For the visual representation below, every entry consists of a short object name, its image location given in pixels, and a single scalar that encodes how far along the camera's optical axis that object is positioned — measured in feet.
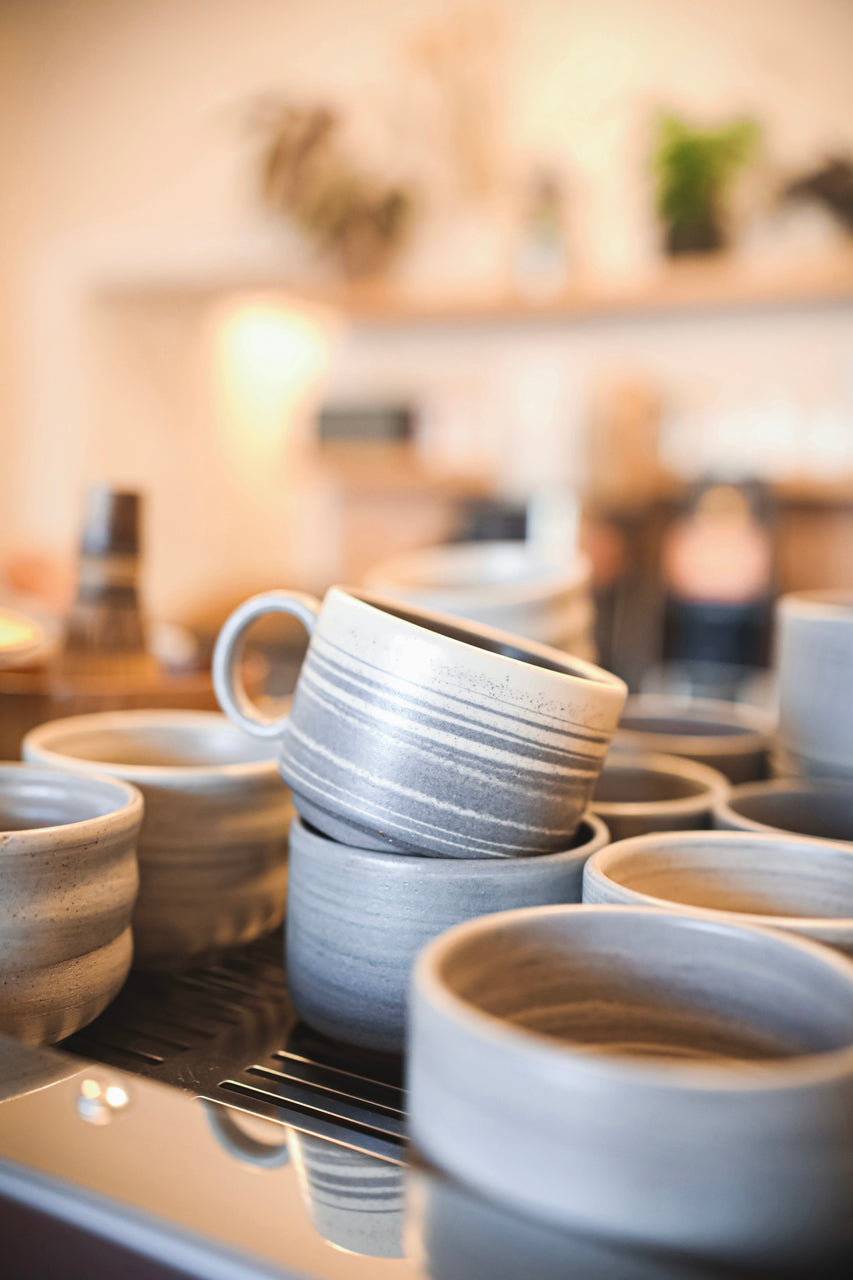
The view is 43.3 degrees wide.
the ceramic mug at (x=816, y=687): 2.33
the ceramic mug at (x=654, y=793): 2.06
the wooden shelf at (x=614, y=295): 9.95
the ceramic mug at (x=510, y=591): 2.55
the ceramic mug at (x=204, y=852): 2.00
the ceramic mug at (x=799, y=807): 2.20
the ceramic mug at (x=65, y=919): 1.58
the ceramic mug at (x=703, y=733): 2.65
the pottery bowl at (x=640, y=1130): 0.94
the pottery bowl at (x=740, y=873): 1.67
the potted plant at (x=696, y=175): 9.88
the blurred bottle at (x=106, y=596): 2.62
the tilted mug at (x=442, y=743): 1.63
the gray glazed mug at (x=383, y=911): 1.64
